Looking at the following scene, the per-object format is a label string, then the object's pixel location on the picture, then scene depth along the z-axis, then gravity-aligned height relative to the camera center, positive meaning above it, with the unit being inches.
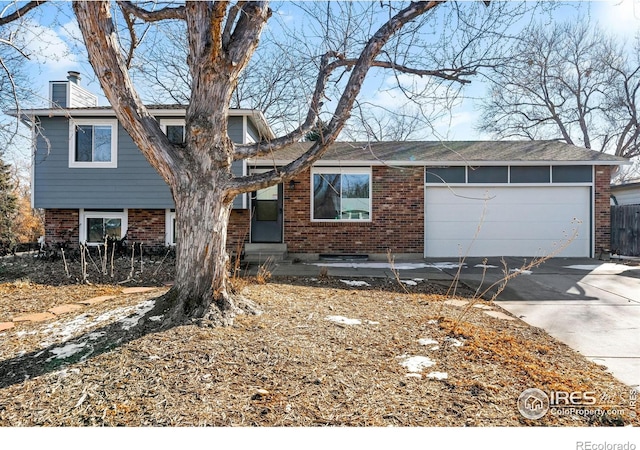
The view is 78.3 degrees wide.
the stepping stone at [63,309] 181.3 -39.3
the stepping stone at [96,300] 197.6 -38.2
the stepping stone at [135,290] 230.4 -38.2
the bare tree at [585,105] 786.2 +283.3
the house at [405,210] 447.5 +21.2
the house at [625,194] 593.1 +59.1
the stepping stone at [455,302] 211.2 -39.8
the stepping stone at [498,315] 189.8 -42.0
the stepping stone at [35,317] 169.8 -40.4
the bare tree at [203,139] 142.3 +35.1
